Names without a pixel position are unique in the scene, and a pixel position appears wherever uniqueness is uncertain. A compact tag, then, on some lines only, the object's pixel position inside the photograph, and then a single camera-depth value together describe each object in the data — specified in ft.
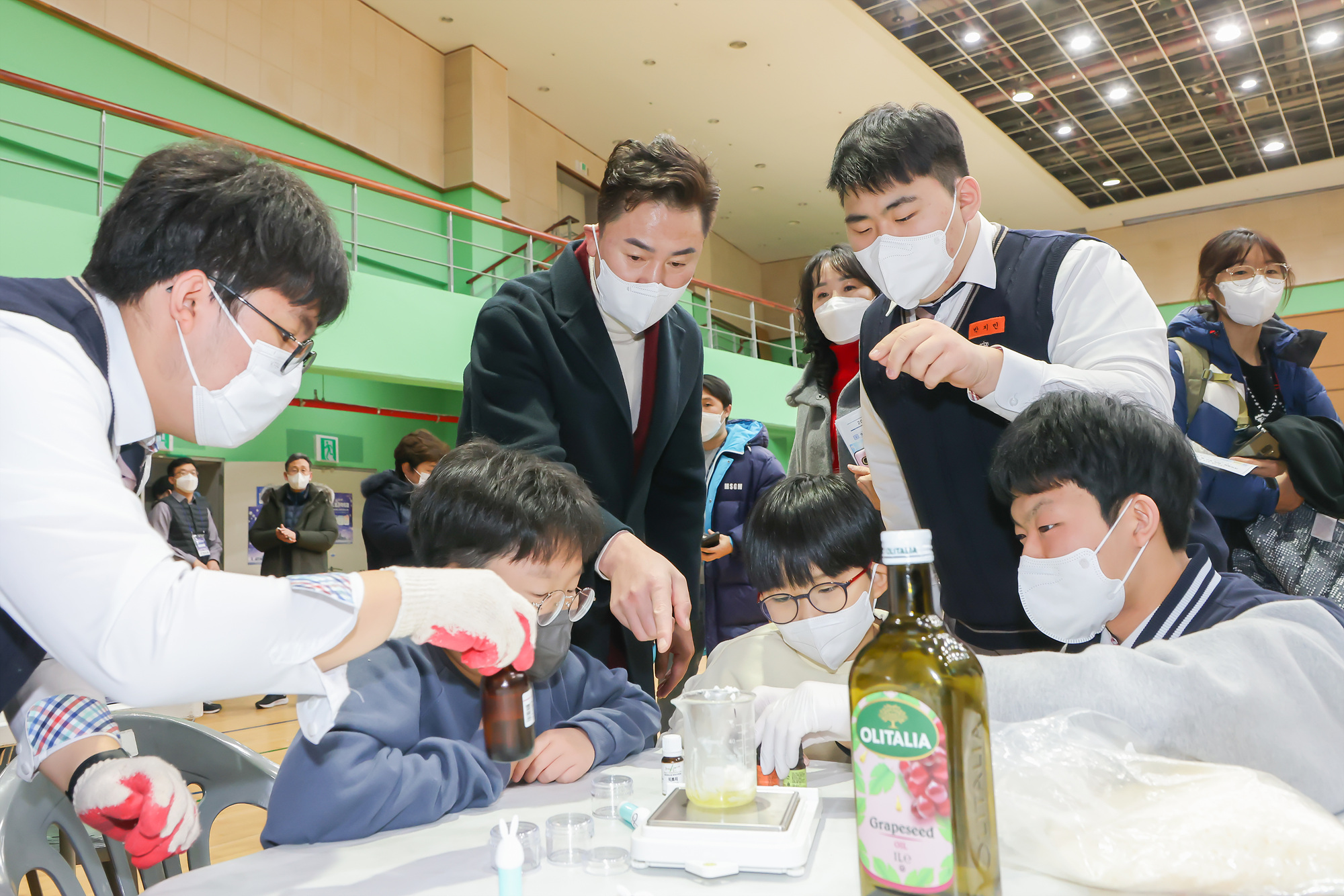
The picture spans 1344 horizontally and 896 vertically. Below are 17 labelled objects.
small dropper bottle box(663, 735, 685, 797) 3.93
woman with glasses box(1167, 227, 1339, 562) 8.52
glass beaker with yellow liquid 3.16
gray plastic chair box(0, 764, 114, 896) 3.60
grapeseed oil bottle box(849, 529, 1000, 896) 2.26
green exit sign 26.48
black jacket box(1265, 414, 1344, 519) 7.83
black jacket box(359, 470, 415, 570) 14.69
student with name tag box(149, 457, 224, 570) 18.76
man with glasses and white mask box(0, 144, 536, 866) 2.60
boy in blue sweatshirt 3.47
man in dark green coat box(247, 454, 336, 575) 19.92
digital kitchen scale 2.79
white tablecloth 2.77
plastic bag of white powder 2.35
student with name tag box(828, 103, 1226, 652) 5.09
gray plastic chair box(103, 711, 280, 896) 4.50
